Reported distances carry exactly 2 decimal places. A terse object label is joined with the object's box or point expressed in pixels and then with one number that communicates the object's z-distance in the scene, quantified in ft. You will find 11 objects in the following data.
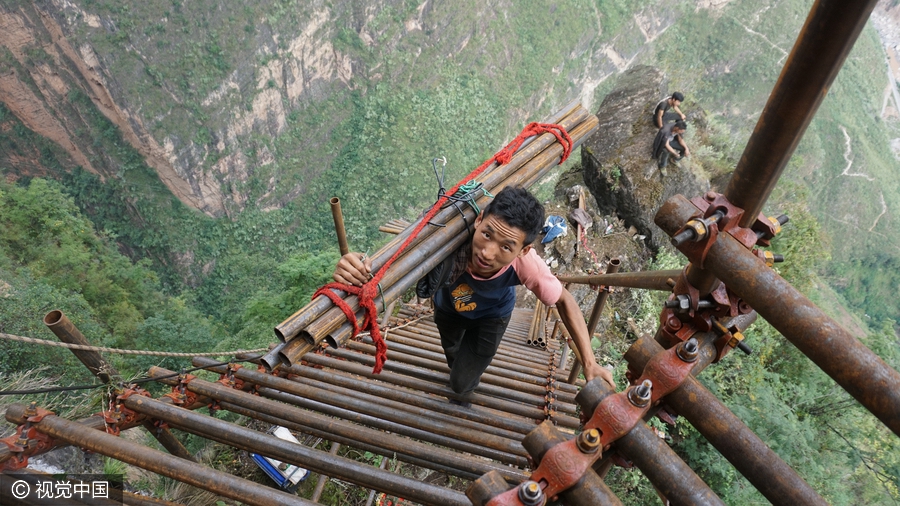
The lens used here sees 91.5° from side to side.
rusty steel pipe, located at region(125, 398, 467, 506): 5.89
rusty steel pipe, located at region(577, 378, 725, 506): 3.71
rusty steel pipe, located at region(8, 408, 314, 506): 5.50
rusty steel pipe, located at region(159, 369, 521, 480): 7.21
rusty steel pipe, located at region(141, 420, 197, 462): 8.01
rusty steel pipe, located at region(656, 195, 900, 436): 2.84
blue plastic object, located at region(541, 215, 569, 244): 25.52
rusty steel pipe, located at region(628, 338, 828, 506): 3.67
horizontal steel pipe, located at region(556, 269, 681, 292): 6.88
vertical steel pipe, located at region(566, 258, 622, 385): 12.04
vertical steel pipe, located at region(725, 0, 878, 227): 2.64
